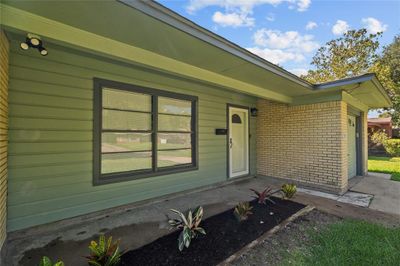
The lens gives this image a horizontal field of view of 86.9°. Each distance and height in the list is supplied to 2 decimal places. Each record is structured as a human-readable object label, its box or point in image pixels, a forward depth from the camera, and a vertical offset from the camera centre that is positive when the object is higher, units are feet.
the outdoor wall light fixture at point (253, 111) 22.37 +2.74
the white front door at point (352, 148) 22.39 -1.21
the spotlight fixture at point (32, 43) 8.14 +3.72
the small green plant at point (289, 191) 14.46 -3.71
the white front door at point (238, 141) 20.39 -0.45
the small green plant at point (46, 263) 5.65 -3.37
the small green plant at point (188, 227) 8.32 -3.92
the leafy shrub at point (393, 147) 44.19 -2.19
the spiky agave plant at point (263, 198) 13.66 -4.01
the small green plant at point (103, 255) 6.61 -3.77
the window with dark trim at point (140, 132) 11.89 +0.35
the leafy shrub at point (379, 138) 47.21 -0.32
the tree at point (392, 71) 43.68 +14.48
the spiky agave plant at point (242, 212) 11.09 -4.03
